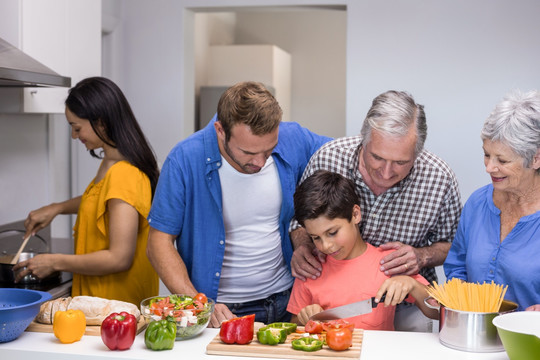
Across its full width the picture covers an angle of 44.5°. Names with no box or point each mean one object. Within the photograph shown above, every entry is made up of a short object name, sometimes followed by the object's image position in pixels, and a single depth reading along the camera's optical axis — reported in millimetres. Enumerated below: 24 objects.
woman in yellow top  2373
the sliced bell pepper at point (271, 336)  1660
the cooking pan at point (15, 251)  2498
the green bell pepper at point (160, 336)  1643
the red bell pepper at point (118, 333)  1638
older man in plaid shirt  1989
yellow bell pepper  1700
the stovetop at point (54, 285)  2475
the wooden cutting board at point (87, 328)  1783
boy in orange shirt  1957
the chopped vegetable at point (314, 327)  1722
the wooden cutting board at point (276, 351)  1596
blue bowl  1668
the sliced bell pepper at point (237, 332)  1667
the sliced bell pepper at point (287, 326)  1726
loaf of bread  1832
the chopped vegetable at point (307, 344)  1607
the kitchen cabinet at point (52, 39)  2654
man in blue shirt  2164
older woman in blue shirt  1712
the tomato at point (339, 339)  1604
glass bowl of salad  1710
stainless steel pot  1610
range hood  2293
